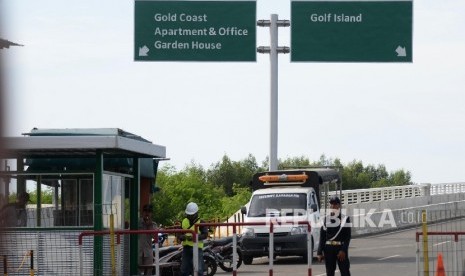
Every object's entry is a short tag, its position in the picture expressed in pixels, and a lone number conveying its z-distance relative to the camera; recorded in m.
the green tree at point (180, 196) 77.28
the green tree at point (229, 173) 125.11
